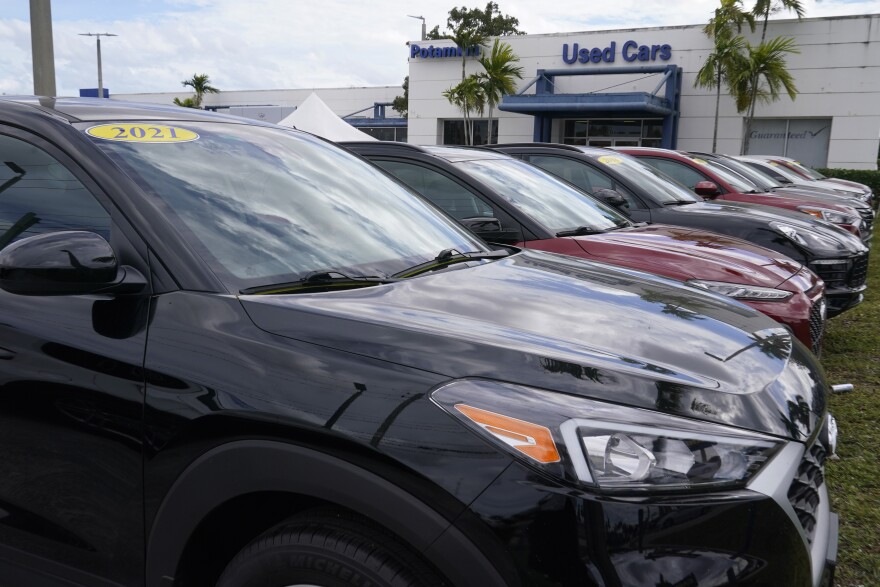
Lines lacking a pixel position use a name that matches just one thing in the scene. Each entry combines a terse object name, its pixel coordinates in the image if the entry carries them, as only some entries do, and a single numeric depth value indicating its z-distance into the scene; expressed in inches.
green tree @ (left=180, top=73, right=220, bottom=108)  2223.4
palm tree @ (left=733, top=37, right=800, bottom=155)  1045.8
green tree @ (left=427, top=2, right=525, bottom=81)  2014.0
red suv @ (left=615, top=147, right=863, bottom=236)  363.6
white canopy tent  715.4
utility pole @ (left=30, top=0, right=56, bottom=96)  267.0
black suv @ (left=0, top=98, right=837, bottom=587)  58.9
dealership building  1110.4
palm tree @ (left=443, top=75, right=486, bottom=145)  1307.8
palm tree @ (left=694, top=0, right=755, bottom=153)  1079.6
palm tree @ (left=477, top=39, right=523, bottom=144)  1279.5
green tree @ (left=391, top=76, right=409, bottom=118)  2014.0
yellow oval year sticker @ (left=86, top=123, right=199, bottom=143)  89.1
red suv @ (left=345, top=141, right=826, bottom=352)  180.1
